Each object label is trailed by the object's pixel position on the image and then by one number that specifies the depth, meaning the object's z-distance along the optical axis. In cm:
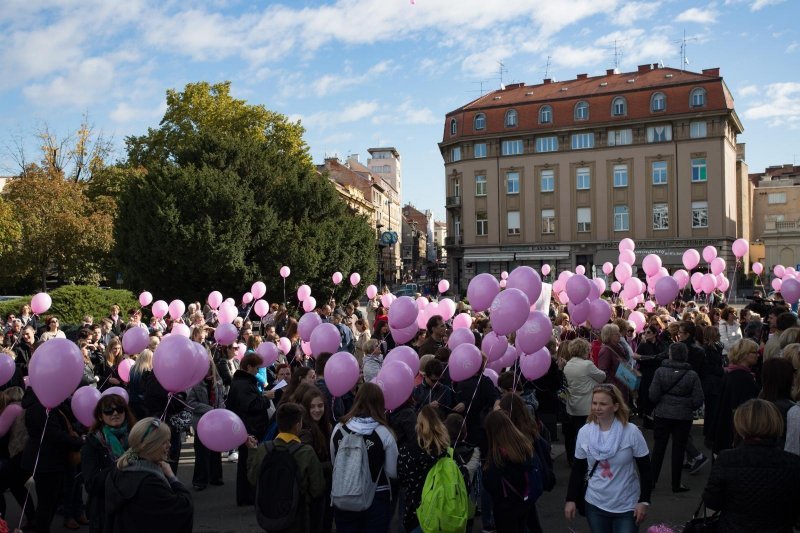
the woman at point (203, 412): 729
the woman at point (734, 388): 607
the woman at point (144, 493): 357
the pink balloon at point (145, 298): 1594
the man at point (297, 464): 434
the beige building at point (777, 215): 5381
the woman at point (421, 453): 447
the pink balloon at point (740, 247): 1810
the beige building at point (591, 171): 4459
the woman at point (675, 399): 664
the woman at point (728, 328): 1073
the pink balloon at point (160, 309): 1311
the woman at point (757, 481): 348
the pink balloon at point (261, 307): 1533
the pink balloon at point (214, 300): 1445
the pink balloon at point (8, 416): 580
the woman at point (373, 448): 461
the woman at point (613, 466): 418
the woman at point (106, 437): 475
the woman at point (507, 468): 442
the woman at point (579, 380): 736
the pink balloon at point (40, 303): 1222
